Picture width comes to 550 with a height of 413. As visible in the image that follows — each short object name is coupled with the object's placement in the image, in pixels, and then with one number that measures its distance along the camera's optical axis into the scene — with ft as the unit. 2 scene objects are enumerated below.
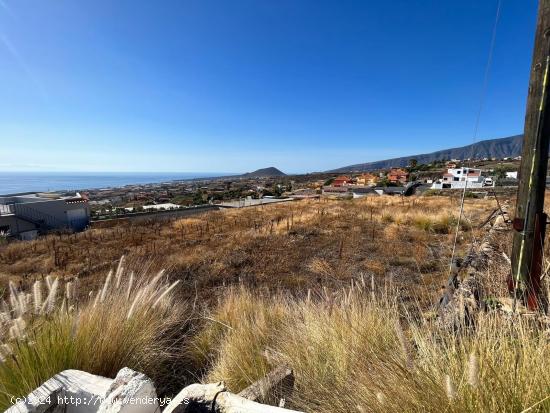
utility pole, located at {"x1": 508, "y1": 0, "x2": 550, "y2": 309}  7.66
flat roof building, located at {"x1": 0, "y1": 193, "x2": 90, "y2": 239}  88.28
